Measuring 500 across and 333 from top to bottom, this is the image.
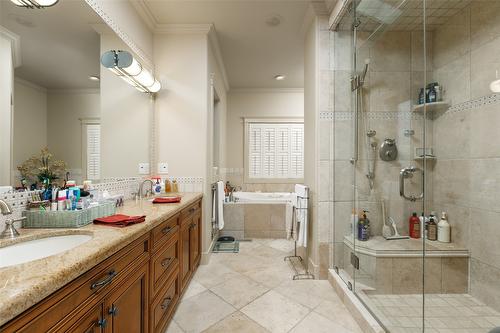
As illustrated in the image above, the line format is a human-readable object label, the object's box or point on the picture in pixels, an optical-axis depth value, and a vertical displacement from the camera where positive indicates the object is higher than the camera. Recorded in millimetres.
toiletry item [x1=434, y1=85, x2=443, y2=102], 2051 +654
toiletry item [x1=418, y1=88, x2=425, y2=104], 2031 +619
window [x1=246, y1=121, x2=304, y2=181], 4523 +306
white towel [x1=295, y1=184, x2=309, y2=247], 2377 -514
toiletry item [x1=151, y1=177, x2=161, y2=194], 2363 -215
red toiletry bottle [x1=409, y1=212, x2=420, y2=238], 2023 -531
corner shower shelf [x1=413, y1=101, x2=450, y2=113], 2034 +531
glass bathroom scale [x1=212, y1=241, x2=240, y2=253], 3033 -1123
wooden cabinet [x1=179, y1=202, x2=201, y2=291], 1887 -701
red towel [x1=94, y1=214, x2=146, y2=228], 1146 -285
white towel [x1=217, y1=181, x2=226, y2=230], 2930 -541
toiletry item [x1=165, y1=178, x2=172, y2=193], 2516 -229
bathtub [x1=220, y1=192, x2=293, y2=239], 3510 -827
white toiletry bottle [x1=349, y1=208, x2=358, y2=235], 2126 -508
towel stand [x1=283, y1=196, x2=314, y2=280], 2299 -1126
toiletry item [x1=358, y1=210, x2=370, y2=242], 2080 -574
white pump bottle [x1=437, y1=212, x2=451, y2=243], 2012 -578
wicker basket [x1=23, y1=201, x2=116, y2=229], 1121 -265
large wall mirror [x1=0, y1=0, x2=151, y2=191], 1060 +400
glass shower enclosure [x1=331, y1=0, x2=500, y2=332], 1792 +73
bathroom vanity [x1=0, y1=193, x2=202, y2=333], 572 -412
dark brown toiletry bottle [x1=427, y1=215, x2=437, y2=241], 2035 -581
